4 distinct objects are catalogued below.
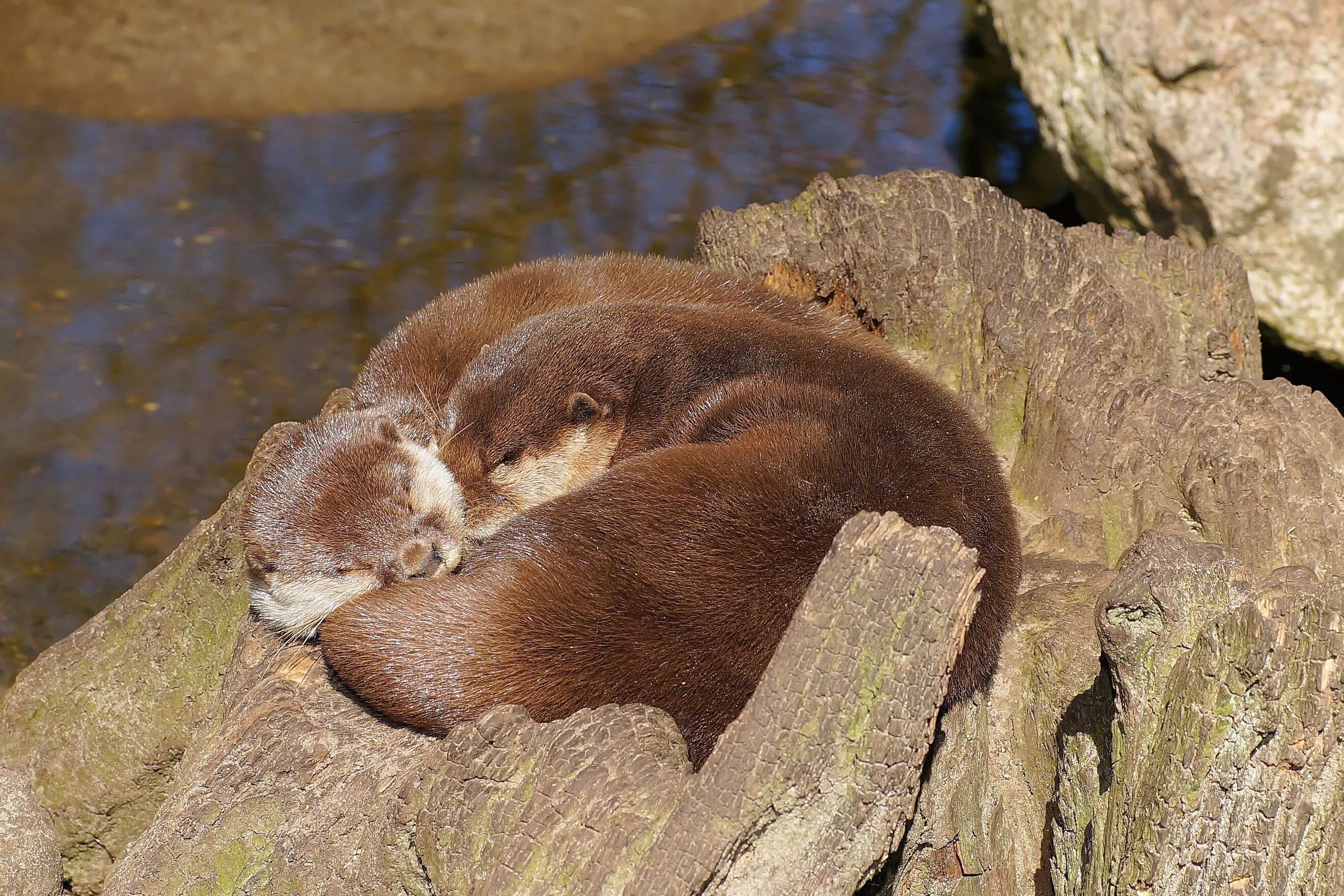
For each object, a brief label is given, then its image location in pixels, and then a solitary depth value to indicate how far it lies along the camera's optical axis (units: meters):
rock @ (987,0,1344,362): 8.27
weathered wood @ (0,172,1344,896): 3.51
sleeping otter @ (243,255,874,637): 5.06
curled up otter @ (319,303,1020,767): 4.17
